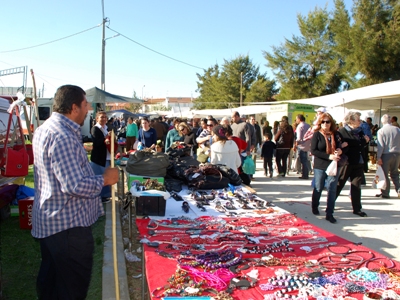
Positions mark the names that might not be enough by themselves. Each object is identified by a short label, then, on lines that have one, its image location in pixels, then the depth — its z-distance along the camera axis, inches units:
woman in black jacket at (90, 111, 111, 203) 271.9
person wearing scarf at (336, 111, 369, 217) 255.6
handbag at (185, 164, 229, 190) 251.4
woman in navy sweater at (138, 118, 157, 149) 362.0
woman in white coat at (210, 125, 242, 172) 274.7
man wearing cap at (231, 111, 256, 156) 382.6
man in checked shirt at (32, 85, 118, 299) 89.3
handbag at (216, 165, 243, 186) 259.7
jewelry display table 115.5
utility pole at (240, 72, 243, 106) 1659.8
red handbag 166.2
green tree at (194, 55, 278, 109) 1605.6
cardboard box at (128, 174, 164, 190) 239.9
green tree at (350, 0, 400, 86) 906.1
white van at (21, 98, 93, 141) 796.8
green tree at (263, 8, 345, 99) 1203.9
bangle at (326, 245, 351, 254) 150.1
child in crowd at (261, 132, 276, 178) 435.8
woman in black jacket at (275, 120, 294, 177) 430.9
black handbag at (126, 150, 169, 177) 245.9
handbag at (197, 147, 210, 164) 324.2
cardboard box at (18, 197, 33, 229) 222.4
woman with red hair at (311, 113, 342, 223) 243.8
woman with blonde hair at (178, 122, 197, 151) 385.1
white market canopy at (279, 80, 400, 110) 398.3
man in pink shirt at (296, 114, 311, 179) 409.4
